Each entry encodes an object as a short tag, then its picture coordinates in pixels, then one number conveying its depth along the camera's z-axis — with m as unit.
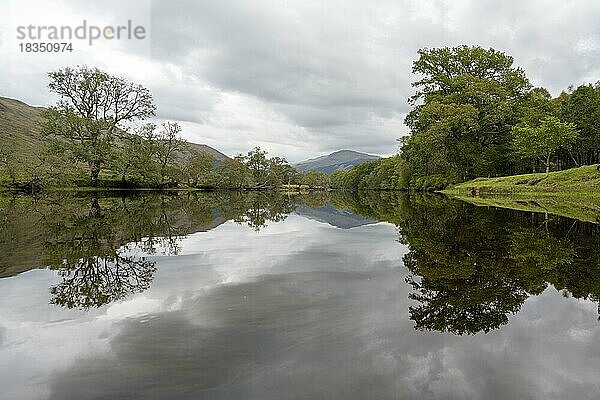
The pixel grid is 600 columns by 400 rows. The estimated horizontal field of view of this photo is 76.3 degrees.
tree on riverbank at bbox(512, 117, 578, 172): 48.16
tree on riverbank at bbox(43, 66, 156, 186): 55.75
